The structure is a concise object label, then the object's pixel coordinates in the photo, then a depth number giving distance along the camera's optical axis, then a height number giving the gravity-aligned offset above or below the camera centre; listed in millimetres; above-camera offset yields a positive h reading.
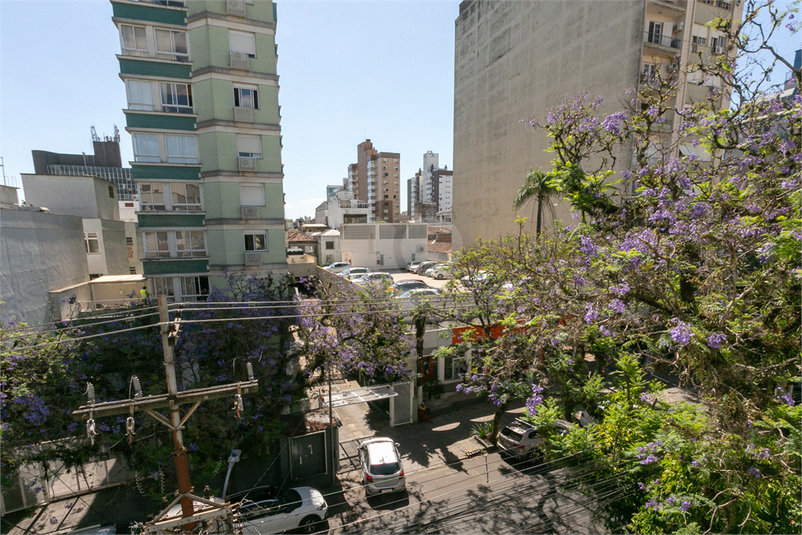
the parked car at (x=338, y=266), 40684 -4938
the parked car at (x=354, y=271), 35647 -4725
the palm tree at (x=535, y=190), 19016 +1598
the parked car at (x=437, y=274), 31922 -4598
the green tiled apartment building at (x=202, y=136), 15312 +3669
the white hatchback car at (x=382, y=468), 11445 -7675
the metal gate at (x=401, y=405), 15680 -7690
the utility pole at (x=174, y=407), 6145 -3089
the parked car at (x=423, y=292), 19525 -3828
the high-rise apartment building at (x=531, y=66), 19969 +9820
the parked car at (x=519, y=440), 13352 -7899
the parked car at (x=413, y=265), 40500 -4850
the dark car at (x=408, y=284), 25419 -4275
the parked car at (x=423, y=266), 39000 -4636
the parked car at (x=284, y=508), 9562 -7599
